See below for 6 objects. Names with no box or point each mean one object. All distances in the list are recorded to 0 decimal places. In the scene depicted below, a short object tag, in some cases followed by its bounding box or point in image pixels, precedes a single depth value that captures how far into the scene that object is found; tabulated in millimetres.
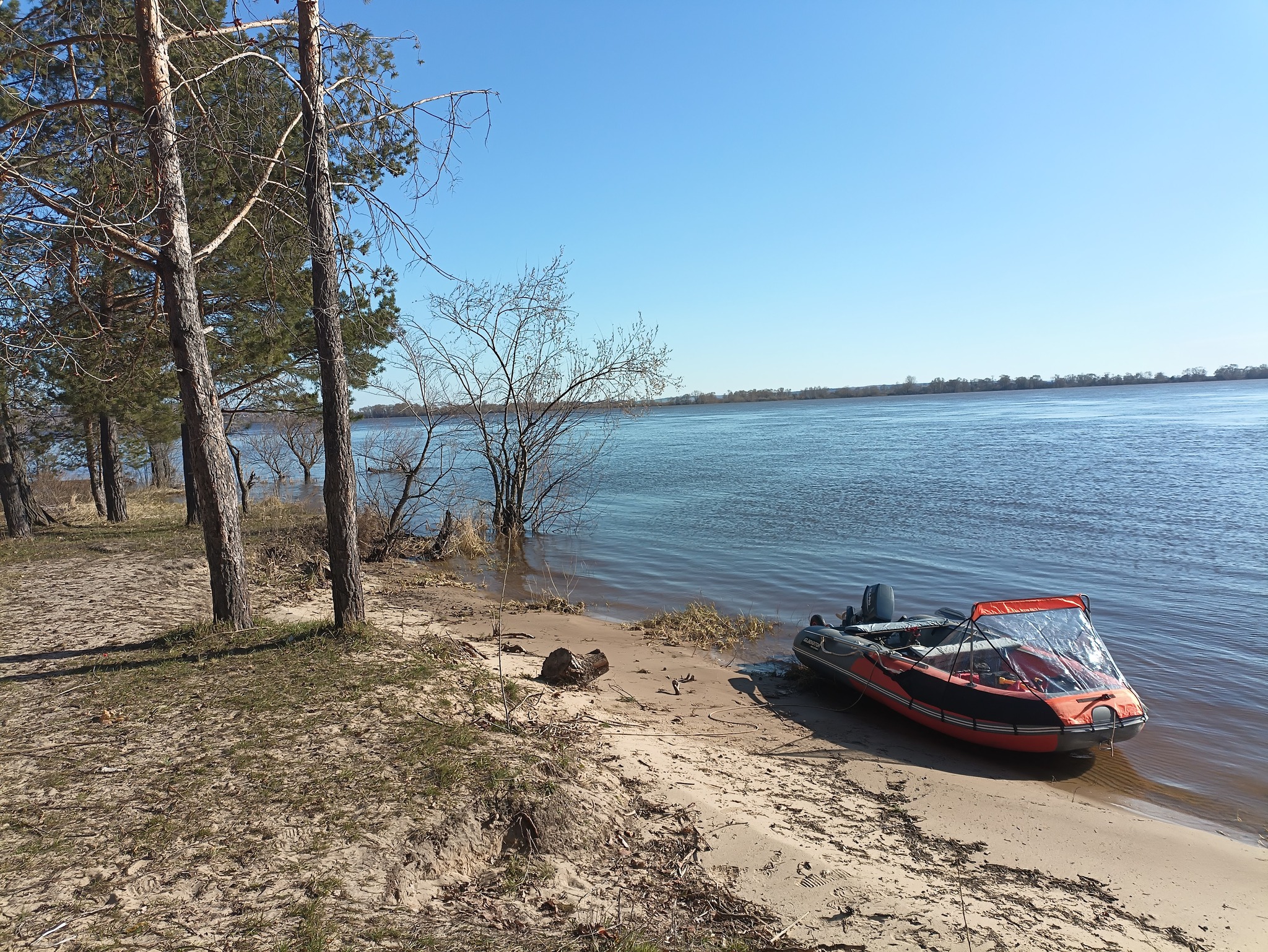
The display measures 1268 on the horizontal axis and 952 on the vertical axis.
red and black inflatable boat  6801
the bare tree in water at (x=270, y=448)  30562
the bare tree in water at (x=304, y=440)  28406
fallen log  7492
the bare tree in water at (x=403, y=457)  14703
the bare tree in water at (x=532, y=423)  16172
